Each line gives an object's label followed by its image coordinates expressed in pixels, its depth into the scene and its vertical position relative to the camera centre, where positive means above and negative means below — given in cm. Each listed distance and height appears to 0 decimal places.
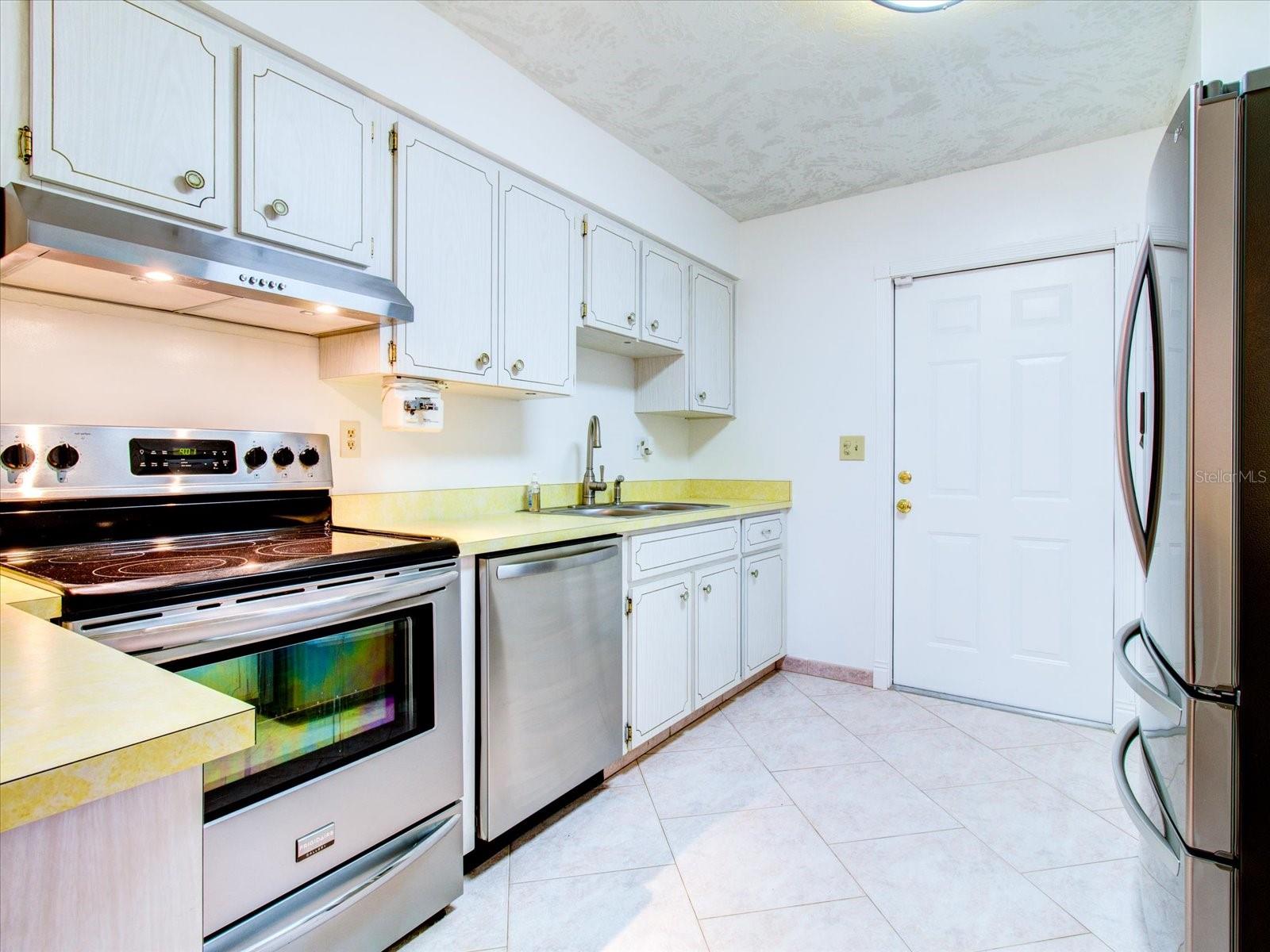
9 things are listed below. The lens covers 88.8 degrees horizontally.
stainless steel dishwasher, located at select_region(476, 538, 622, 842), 174 -60
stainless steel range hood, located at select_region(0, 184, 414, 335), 118 +42
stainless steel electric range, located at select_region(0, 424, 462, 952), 117 -35
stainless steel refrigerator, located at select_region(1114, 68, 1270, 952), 102 -7
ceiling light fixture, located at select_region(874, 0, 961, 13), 175 +127
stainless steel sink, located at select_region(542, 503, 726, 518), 271 -16
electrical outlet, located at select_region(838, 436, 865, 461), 323 +12
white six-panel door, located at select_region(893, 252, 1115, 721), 272 -5
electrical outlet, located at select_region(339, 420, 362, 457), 203 +11
